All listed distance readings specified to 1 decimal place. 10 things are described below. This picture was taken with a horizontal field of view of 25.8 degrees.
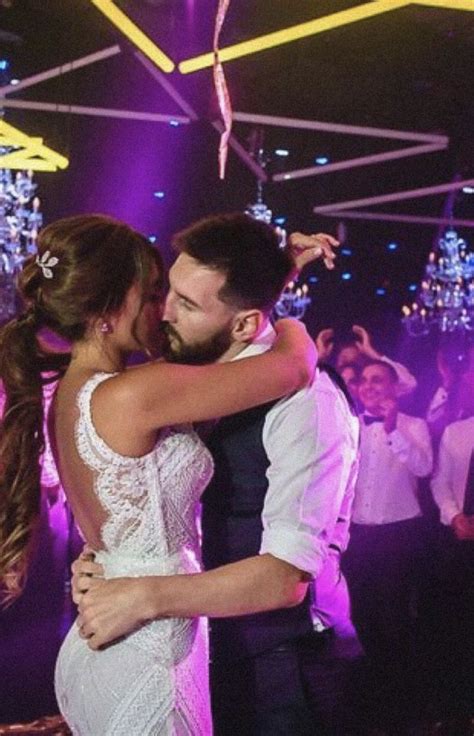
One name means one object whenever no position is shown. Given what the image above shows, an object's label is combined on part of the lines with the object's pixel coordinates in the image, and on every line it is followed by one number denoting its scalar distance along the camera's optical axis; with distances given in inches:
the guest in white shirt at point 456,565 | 195.2
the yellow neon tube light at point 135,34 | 141.3
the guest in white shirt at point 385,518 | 198.1
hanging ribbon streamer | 135.6
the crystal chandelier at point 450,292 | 426.6
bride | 76.2
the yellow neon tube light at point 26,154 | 213.6
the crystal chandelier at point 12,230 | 299.1
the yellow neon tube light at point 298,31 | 134.4
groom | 78.7
